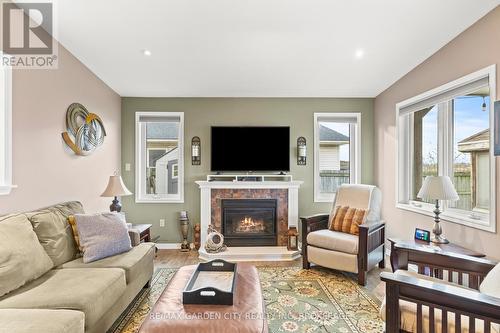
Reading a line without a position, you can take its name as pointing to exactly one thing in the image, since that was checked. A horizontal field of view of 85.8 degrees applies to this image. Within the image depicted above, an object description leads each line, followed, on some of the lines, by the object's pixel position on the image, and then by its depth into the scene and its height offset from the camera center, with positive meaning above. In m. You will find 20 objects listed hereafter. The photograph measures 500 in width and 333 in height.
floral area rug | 2.21 -1.31
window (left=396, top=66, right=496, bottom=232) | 2.49 +0.22
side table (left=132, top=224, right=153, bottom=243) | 3.53 -0.89
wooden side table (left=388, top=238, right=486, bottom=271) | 2.13 -0.73
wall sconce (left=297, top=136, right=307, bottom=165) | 4.30 +0.24
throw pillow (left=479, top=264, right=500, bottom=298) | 1.57 -0.71
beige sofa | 1.52 -0.83
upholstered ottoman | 1.45 -0.86
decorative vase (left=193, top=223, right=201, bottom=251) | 4.20 -1.09
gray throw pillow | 2.37 -0.63
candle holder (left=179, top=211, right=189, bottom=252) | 4.16 -0.96
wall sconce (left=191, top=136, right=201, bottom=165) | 4.29 +0.26
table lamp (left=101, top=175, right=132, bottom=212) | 3.30 -0.29
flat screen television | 4.23 +0.27
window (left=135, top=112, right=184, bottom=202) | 4.40 +0.12
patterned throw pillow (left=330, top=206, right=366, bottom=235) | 3.38 -0.69
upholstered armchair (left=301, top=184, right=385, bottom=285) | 3.00 -0.87
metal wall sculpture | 3.02 +0.44
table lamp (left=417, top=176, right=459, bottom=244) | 2.47 -0.25
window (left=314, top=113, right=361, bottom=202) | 4.43 +0.24
